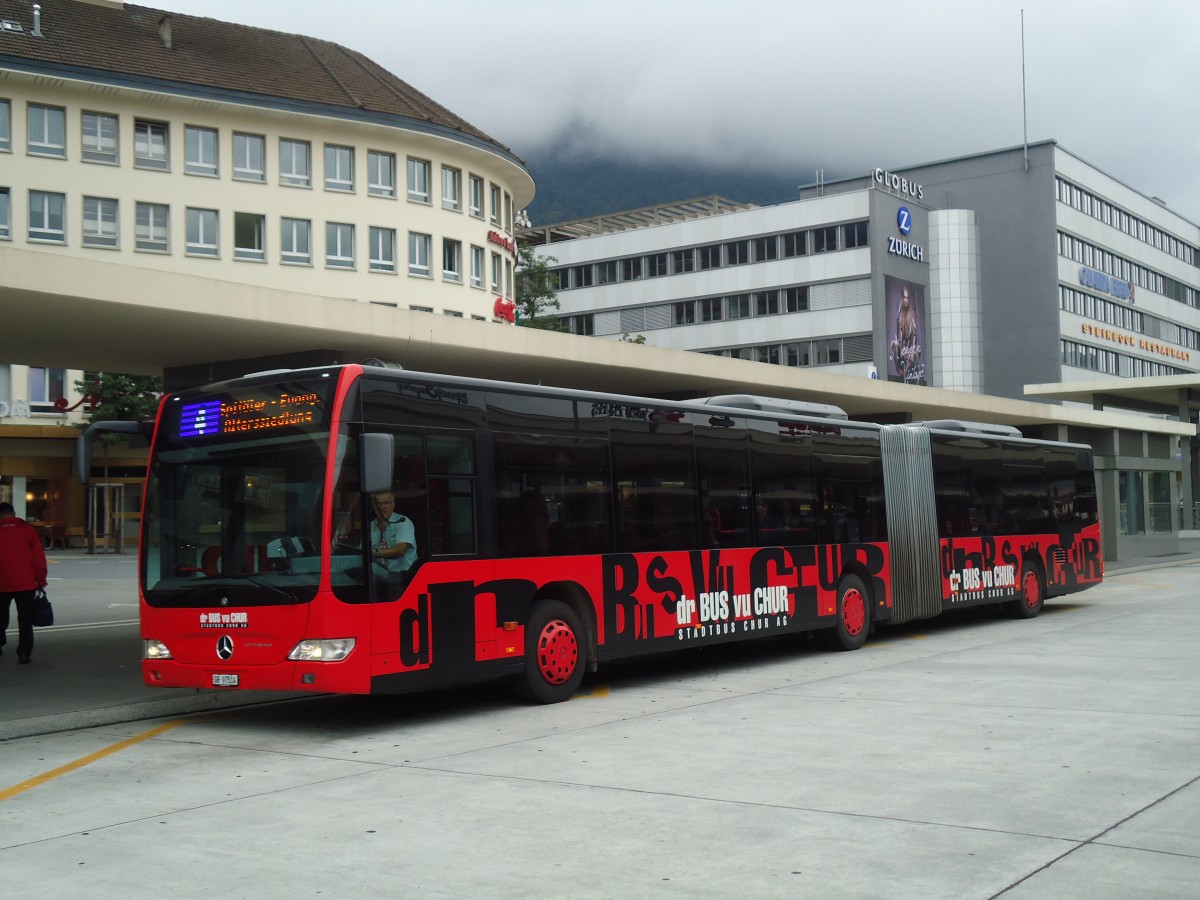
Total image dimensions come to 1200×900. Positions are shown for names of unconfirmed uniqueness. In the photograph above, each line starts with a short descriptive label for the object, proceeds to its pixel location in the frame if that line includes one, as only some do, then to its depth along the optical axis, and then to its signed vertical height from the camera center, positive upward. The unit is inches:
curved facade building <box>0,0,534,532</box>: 1892.2 +563.2
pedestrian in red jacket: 600.4 -11.1
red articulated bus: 416.8 +0.7
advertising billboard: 3014.3 +446.0
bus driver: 419.8 -0.5
